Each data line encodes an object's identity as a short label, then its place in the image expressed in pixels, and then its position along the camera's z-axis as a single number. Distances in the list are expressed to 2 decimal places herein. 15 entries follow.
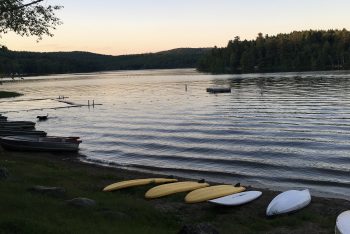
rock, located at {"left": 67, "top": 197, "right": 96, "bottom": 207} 16.78
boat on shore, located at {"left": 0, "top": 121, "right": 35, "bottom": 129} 48.53
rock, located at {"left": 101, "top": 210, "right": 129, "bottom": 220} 15.89
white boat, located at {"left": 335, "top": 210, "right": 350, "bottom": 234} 14.92
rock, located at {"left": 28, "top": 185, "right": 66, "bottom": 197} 18.34
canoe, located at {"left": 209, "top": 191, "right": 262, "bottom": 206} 19.52
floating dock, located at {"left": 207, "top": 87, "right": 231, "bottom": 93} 109.81
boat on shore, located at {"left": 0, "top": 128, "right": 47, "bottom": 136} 43.28
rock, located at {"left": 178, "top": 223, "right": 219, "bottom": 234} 11.99
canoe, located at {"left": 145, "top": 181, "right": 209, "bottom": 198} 21.72
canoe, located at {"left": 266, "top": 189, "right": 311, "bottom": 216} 19.08
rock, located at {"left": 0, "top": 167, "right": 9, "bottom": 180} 20.42
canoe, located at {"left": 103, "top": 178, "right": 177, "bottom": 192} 22.78
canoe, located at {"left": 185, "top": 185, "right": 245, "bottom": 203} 20.44
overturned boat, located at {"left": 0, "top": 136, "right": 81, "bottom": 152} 39.75
